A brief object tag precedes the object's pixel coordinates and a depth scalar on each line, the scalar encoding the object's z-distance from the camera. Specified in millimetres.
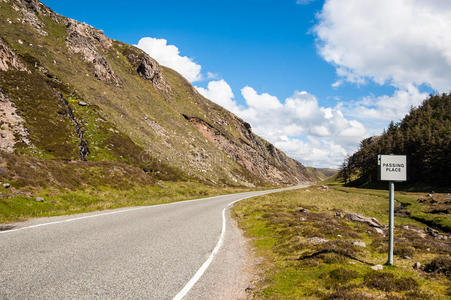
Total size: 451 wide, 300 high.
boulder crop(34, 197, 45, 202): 17091
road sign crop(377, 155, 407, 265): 6977
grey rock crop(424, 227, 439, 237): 17016
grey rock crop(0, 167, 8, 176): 17406
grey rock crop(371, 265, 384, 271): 6773
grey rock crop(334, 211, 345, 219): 18625
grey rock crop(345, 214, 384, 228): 16495
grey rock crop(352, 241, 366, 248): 9362
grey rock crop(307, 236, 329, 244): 9844
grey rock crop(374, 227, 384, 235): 13319
